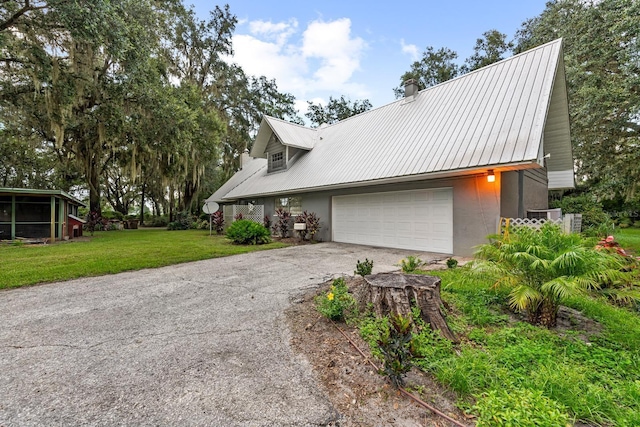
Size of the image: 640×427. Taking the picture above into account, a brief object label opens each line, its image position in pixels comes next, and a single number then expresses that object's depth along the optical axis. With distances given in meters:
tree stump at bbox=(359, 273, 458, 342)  2.60
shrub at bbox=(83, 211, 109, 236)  14.65
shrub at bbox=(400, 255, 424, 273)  4.23
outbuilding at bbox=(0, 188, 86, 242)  10.10
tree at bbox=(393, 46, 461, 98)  20.00
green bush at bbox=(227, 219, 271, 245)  9.73
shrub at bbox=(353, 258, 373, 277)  3.93
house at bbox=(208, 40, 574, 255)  6.45
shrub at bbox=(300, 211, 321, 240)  10.38
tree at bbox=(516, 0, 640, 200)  8.84
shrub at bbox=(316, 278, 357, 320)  2.97
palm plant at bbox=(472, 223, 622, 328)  2.66
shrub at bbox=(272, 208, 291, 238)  11.34
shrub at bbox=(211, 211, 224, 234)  14.53
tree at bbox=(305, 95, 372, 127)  23.39
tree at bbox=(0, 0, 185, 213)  7.59
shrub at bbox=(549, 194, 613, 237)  9.44
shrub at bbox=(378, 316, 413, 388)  1.88
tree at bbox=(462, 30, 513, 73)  18.30
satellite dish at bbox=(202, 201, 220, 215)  13.67
